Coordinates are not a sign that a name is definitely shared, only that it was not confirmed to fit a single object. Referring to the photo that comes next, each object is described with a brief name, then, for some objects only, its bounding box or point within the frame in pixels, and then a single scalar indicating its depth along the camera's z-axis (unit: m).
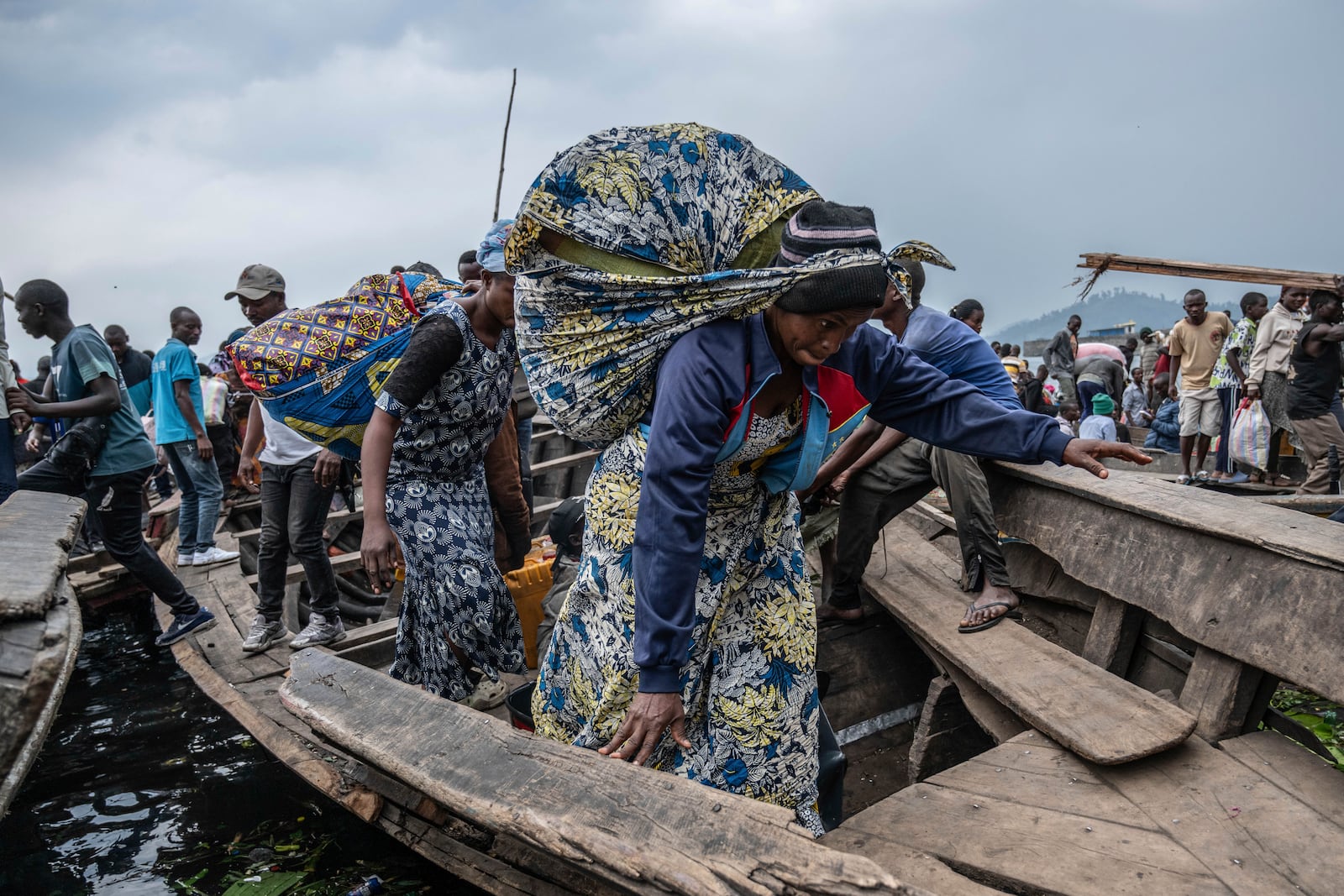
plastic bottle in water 2.61
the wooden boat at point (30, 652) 1.31
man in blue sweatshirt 3.05
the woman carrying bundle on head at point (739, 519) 1.60
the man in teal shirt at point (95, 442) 4.09
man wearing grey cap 3.84
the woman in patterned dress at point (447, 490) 2.60
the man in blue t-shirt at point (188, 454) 5.82
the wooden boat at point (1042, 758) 1.47
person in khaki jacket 7.00
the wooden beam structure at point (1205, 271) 7.25
